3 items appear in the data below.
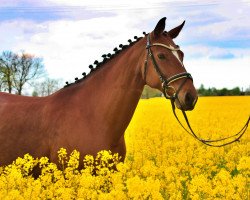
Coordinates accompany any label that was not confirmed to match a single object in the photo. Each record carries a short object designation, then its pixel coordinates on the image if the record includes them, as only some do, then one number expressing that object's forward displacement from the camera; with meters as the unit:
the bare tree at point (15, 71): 56.45
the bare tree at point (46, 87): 62.16
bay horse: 6.25
